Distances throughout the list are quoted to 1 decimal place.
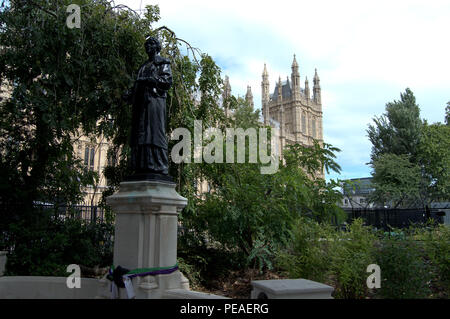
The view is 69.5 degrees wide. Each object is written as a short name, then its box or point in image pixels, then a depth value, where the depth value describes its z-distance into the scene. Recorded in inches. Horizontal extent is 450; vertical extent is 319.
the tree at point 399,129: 1220.9
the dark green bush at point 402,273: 188.5
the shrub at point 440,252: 217.6
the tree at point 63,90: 274.8
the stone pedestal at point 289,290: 124.8
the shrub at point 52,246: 278.5
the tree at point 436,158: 1055.1
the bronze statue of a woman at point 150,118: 182.5
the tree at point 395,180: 1063.0
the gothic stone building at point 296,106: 2951.3
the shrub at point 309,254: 224.8
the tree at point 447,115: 1338.0
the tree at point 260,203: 307.9
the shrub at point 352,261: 209.8
